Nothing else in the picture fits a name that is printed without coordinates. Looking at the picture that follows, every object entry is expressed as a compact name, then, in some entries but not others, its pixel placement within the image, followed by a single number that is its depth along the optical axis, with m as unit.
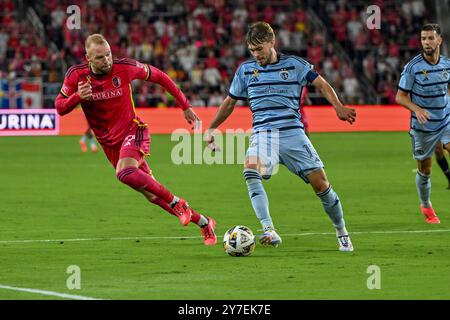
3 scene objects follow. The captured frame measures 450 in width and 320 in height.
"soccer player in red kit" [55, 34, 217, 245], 12.03
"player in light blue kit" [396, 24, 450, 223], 14.23
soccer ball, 11.45
